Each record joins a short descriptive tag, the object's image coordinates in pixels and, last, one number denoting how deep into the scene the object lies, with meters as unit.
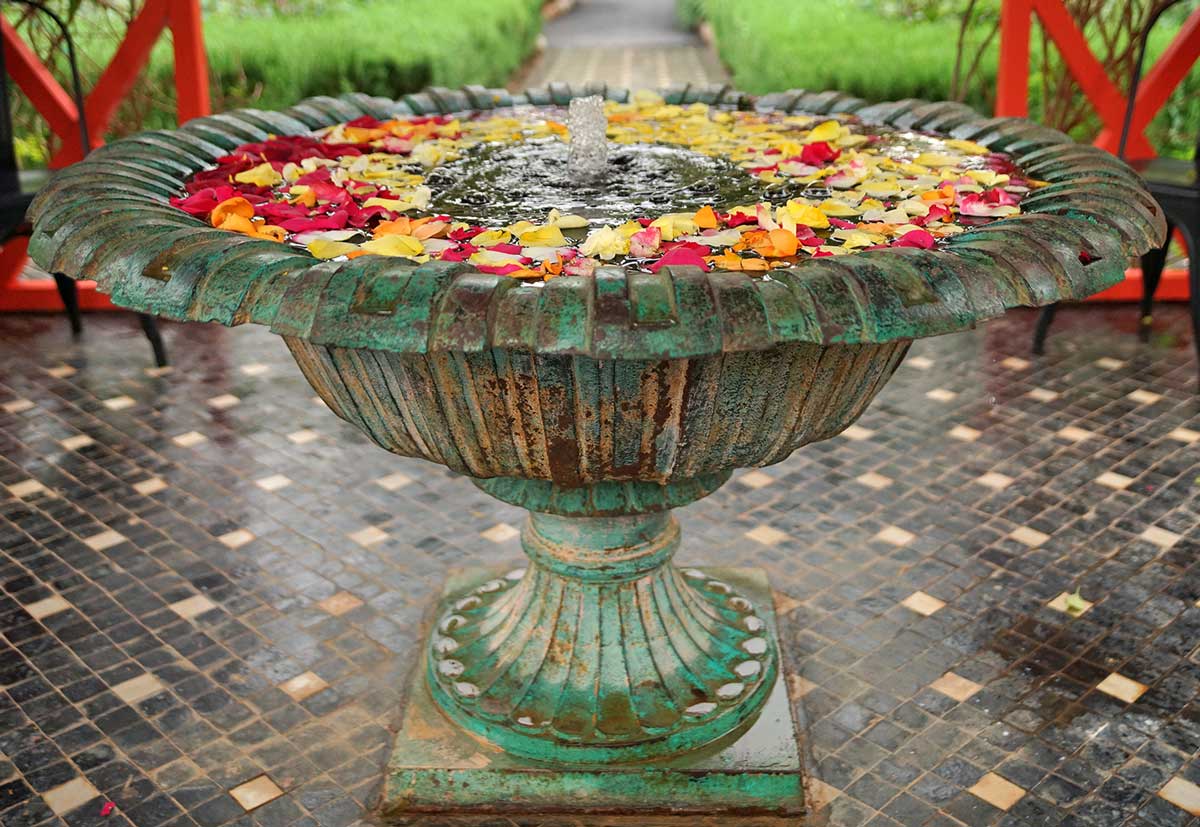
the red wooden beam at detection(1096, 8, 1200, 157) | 5.06
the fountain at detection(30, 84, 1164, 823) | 1.83
